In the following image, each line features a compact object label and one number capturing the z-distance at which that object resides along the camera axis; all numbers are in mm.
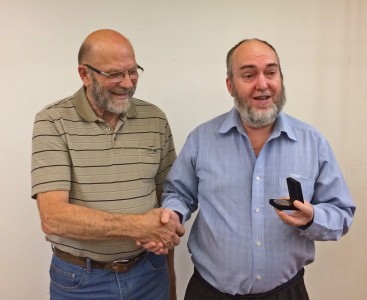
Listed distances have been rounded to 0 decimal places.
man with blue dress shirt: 1273
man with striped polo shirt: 1329
